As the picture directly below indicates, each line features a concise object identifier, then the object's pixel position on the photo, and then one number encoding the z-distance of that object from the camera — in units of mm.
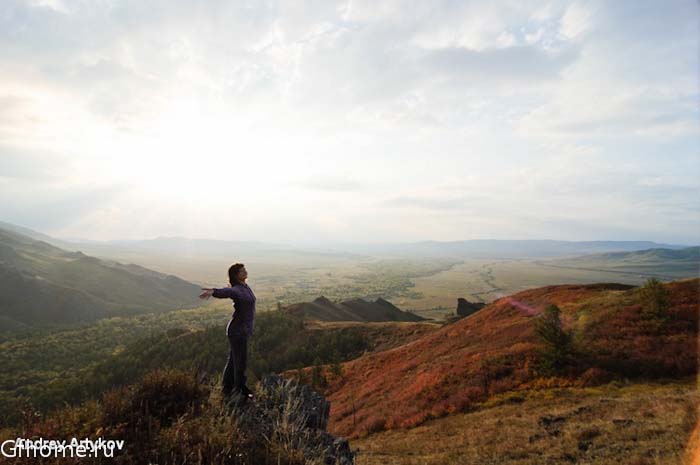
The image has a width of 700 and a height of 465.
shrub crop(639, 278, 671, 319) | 19516
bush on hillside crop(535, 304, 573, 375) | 17234
